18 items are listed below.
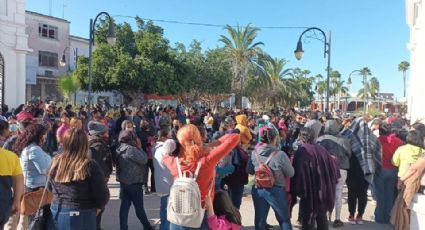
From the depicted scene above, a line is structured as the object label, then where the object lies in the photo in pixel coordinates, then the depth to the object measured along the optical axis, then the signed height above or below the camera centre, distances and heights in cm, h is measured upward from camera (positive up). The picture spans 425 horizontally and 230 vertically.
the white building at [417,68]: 1168 +157
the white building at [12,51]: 1706 +237
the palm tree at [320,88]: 8824 +529
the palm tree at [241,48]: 3125 +500
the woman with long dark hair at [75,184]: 318 -70
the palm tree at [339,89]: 8200 +493
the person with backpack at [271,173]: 465 -81
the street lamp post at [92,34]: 1199 +226
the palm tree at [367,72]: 6829 +839
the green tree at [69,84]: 2433 +124
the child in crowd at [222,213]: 354 -105
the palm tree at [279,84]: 4205 +282
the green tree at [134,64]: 2205 +243
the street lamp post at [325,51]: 1405 +222
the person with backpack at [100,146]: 473 -55
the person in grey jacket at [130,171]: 516 -93
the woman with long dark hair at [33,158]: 427 -64
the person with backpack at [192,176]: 338 -64
